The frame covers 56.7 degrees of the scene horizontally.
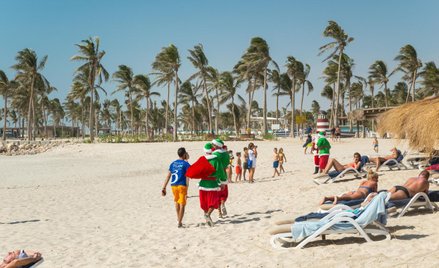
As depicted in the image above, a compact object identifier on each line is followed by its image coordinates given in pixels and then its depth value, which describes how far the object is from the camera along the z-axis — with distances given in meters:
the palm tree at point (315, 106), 122.47
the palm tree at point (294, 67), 53.62
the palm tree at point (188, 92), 60.31
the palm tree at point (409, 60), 51.62
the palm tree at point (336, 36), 45.06
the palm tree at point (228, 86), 56.91
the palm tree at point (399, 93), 78.44
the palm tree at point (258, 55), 45.91
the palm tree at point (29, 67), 54.31
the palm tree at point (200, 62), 46.81
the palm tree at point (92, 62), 44.50
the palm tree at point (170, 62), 44.22
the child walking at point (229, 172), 15.20
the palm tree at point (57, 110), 106.41
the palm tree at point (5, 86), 64.31
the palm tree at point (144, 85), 58.59
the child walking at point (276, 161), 16.11
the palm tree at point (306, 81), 55.63
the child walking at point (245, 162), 15.30
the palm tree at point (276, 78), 55.97
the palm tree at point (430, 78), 53.12
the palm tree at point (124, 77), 57.44
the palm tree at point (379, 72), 57.62
